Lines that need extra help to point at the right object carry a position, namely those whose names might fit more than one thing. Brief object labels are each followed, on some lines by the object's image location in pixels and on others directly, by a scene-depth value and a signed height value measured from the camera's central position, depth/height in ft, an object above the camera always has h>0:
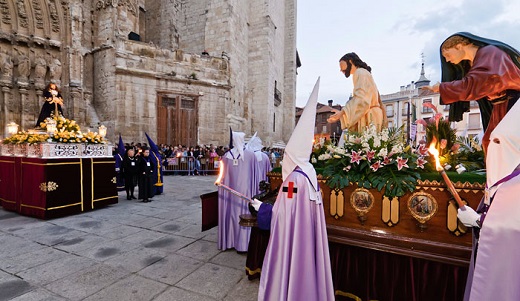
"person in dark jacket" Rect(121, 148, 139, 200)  27.96 -3.25
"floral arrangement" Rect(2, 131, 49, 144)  20.03 +0.30
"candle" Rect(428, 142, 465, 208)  6.09 -0.83
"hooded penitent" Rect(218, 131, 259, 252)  13.92 -2.85
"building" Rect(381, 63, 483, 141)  96.14 +17.98
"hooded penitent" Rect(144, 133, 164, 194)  28.86 -3.39
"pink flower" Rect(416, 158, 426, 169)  8.63 -0.62
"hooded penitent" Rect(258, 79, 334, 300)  7.15 -2.72
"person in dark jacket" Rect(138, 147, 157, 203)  26.18 -3.75
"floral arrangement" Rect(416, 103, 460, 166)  9.38 +0.40
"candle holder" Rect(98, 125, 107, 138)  24.67 +1.03
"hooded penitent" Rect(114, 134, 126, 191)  31.12 -2.74
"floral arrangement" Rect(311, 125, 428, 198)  8.43 -0.68
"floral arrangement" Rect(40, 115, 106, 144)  20.76 +0.73
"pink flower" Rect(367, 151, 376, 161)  8.96 -0.39
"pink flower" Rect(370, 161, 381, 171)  8.78 -0.77
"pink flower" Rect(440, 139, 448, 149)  9.25 +0.08
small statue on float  24.03 +3.91
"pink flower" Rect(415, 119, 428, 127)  9.58 +0.91
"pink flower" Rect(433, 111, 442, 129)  9.85 +1.10
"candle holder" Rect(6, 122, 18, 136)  22.24 +1.22
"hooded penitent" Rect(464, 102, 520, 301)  4.56 -1.56
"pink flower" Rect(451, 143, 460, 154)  9.60 -0.11
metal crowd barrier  49.56 -4.73
